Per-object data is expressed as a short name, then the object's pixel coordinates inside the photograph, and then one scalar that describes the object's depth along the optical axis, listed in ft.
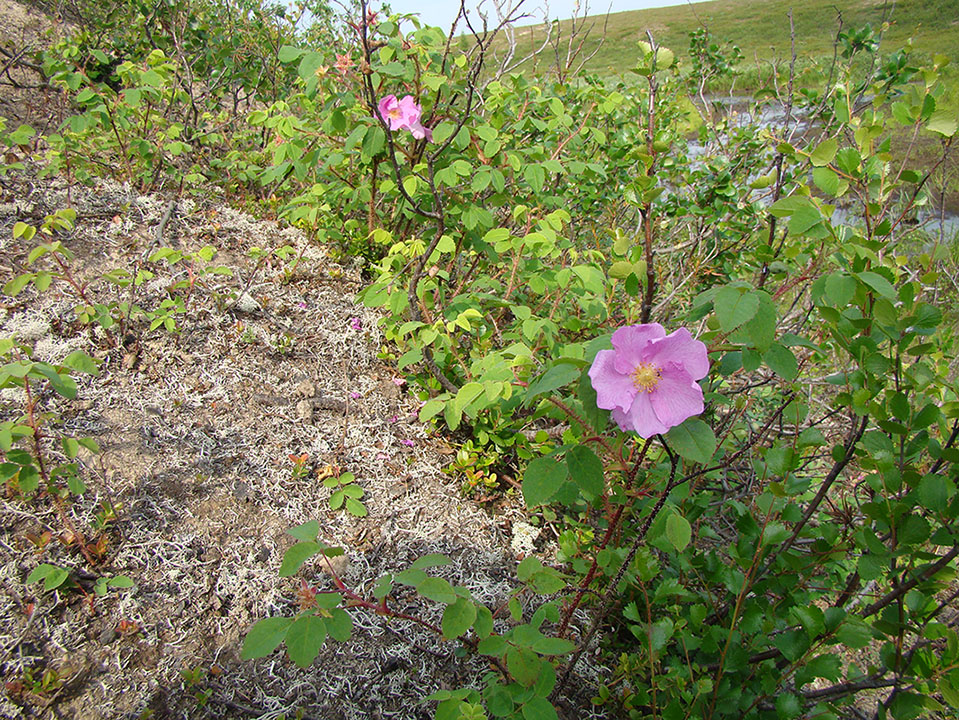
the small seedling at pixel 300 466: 2.14
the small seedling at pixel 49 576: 1.62
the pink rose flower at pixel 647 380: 1.26
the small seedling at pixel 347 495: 1.92
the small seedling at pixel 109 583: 1.69
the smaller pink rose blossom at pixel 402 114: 2.37
